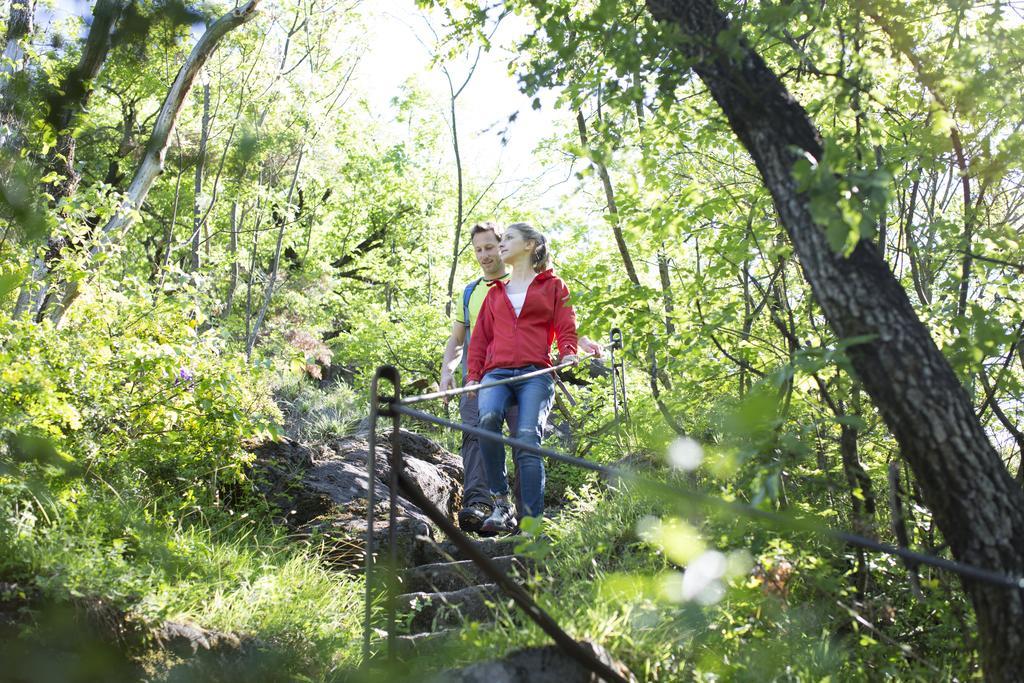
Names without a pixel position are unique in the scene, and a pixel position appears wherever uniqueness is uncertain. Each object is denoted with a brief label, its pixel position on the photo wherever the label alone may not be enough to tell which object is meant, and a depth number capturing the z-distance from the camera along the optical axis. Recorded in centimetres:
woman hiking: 478
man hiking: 524
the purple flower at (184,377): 493
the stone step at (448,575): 457
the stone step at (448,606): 422
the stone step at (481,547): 504
